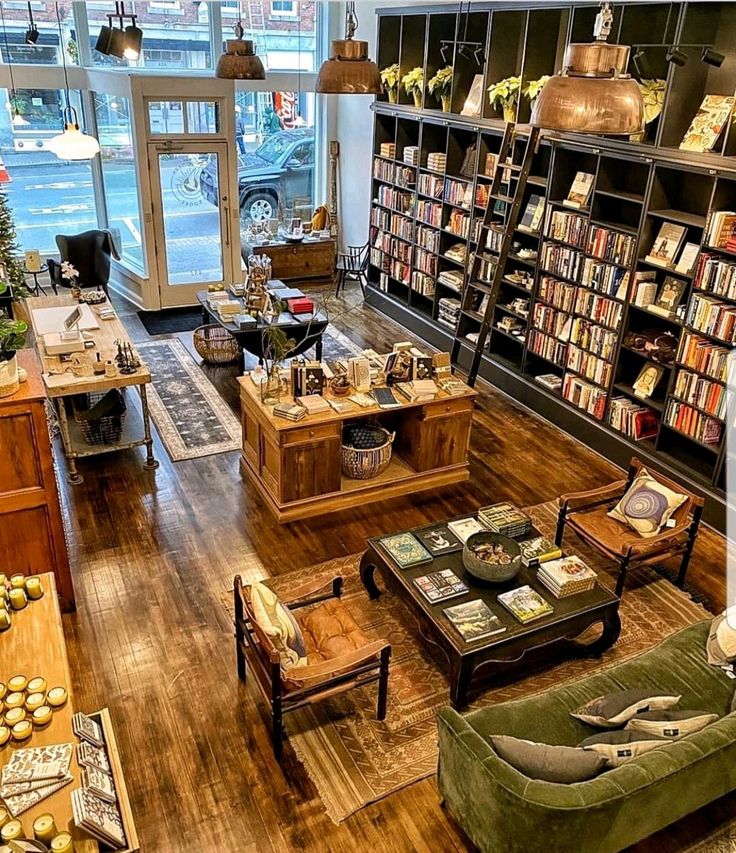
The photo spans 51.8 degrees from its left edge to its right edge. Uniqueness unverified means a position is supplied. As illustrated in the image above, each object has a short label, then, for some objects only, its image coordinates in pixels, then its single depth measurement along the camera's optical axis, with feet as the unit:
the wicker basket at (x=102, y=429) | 19.10
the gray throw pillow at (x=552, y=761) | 8.98
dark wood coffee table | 11.78
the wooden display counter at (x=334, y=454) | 16.75
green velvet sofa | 8.52
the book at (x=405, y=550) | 13.39
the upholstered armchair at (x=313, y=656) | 10.97
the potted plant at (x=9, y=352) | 12.37
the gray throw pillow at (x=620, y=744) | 9.25
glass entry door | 27.78
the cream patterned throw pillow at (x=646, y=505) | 15.07
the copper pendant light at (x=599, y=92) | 8.73
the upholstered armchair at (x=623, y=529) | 14.56
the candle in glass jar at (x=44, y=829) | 7.43
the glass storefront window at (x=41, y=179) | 28.86
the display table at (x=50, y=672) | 7.81
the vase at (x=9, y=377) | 12.35
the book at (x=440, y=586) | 12.54
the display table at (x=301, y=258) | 31.94
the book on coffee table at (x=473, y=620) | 11.84
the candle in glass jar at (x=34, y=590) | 10.60
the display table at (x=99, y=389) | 17.63
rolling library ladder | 21.01
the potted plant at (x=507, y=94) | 21.13
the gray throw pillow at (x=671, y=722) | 9.56
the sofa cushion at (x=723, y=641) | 11.43
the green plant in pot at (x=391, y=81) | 26.58
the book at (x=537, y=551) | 13.43
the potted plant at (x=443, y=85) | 24.14
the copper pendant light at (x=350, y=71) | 14.70
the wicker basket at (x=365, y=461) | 17.63
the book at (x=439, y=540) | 13.75
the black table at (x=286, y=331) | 22.66
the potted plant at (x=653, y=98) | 17.28
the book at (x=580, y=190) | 19.88
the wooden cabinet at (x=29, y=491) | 12.48
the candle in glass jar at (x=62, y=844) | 7.29
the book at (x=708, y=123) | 15.98
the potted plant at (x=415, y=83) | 25.45
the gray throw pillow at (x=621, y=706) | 10.19
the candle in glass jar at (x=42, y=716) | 8.79
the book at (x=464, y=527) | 14.14
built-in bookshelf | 16.85
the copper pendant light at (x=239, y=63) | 19.44
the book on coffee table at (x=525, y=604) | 12.24
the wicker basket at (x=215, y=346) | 24.38
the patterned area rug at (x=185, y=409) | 20.17
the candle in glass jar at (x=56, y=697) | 9.01
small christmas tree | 24.16
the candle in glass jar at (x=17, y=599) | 10.39
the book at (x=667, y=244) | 17.65
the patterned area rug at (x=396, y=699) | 11.23
